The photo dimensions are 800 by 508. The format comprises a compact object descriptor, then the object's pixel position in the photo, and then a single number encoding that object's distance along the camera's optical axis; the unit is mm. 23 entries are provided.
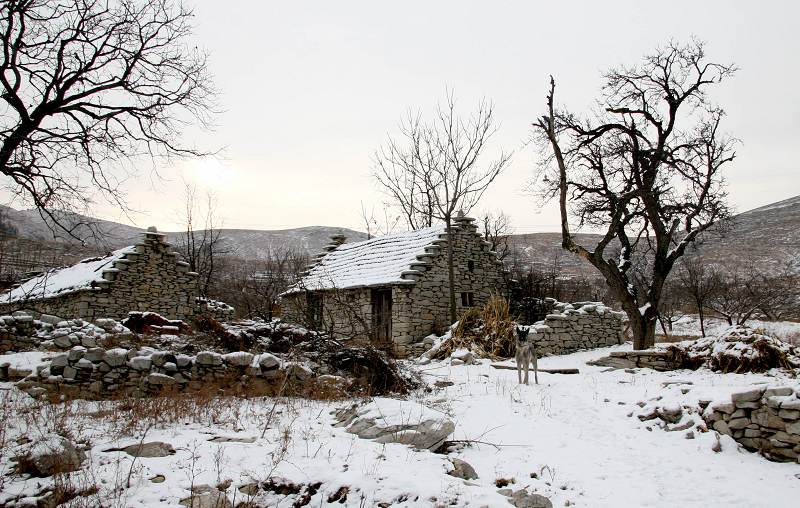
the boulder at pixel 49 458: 4660
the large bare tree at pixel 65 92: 7320
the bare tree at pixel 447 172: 18719
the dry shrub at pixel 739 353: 10008
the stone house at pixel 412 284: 17656
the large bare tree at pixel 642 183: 14773
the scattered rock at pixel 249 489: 4641
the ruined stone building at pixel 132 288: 17266
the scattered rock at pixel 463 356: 13414
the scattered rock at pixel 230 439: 5844
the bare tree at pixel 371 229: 32822
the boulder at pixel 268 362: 9047
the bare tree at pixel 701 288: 23500
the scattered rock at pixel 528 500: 4906
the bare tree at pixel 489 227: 33250
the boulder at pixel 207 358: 8719
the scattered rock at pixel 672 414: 7543
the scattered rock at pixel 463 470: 5414
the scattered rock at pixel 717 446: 6559
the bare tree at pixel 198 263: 25912
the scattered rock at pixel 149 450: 5258
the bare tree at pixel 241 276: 24892
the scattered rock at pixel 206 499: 4363
